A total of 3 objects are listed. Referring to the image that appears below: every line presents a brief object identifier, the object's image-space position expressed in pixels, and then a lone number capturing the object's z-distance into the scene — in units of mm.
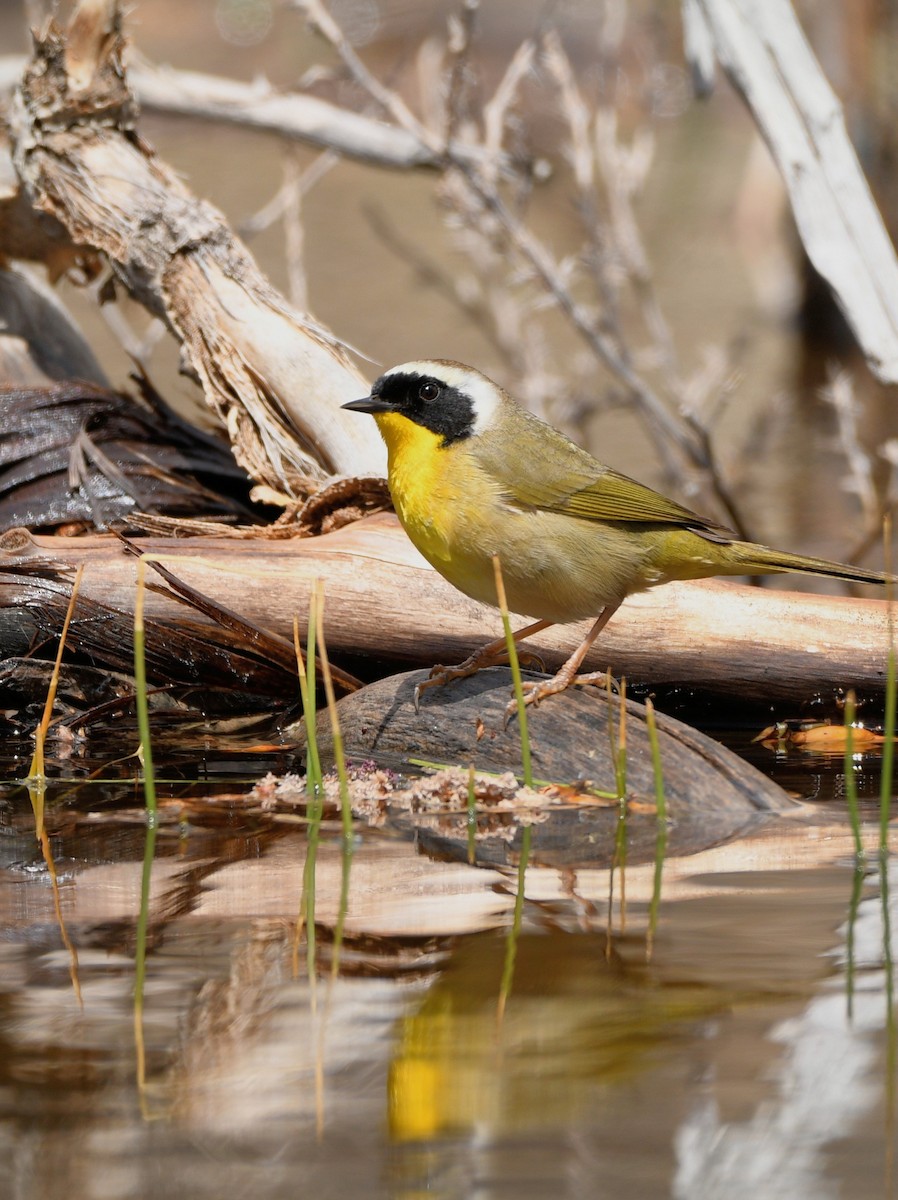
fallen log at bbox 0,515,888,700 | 9953
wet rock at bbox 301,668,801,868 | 7410
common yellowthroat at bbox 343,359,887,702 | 8602
